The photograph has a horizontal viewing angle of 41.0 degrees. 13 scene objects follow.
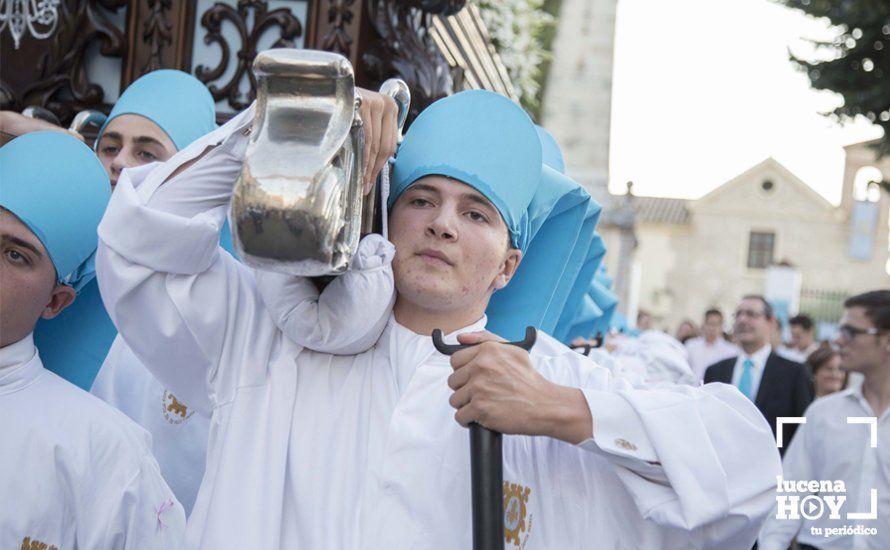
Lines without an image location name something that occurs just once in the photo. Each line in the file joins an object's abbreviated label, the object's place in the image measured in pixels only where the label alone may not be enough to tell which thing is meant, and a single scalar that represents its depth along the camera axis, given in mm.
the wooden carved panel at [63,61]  4406
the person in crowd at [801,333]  14998
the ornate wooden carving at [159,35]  4340
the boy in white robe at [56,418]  2762
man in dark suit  8766
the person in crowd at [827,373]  9609
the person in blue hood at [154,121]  3854
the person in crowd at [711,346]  14523
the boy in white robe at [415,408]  2492
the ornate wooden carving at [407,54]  4223
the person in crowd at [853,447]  6023
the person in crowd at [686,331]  18931
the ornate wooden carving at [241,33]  4301
